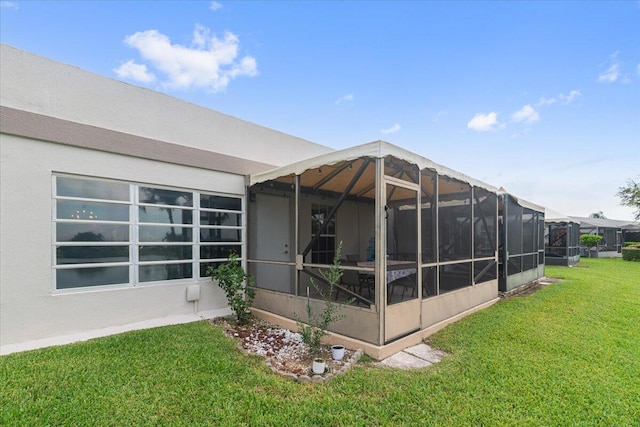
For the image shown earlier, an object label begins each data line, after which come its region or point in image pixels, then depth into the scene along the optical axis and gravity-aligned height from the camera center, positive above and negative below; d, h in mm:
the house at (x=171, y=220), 4484 +2
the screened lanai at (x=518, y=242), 9203 -790
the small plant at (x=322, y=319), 4419 -1576
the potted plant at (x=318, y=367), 3846 -1840
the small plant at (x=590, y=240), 22662 -1652
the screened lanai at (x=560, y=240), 16953 -1244
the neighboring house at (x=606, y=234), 24825 -1410
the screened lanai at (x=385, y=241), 4562 -506
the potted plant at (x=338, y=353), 4291 -1855
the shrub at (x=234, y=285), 6066 -1304
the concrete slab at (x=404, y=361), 4173 -1981
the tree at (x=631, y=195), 28531 +2146
